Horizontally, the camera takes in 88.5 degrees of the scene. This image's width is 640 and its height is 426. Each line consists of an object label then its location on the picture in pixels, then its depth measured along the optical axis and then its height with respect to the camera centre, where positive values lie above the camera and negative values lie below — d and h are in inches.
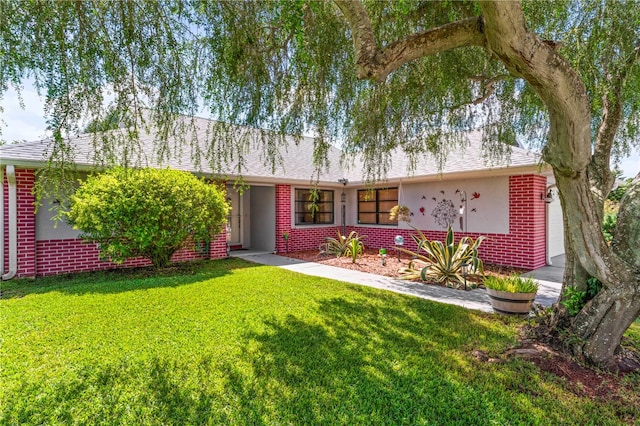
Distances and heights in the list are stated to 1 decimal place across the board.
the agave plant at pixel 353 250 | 379.6 -44.4
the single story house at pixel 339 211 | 292.2 +3.0
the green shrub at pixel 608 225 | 361.3 -12.7
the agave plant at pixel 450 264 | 282.6 -45.1
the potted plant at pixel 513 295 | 187.9 -47.0
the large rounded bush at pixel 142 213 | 277.1 -0.8
